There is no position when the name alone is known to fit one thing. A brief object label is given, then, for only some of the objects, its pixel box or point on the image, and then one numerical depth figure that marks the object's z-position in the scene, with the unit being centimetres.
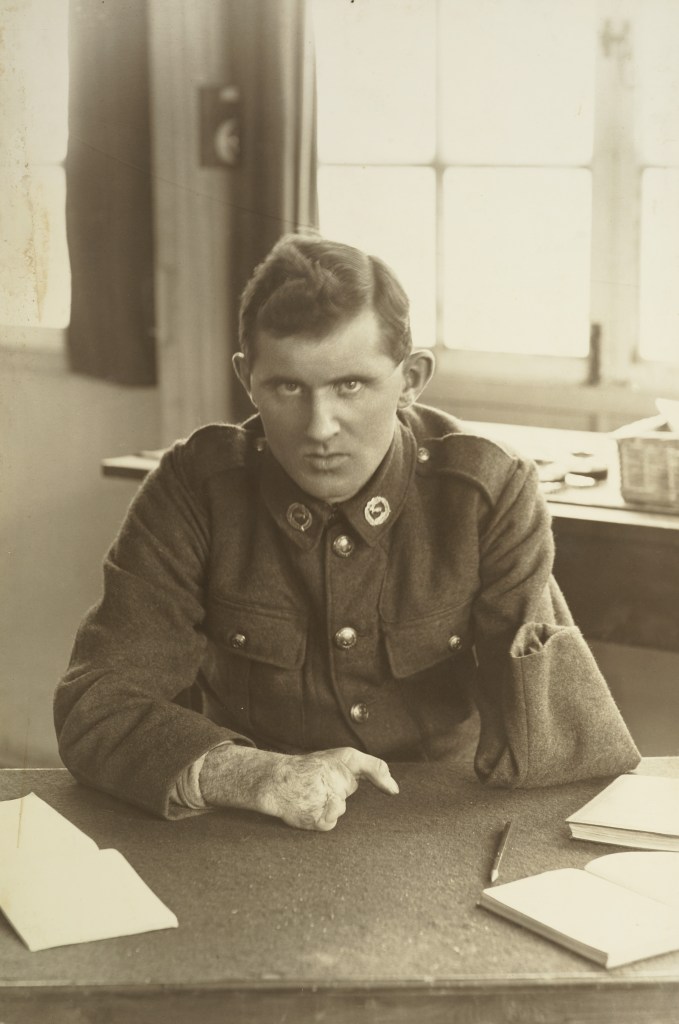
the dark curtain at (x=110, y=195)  246
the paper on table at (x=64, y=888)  211
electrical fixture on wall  266
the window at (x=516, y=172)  243
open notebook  207
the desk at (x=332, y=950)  204
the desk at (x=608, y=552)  279
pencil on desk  217
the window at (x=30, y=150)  231
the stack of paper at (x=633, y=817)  224
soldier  236
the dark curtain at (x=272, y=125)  253
